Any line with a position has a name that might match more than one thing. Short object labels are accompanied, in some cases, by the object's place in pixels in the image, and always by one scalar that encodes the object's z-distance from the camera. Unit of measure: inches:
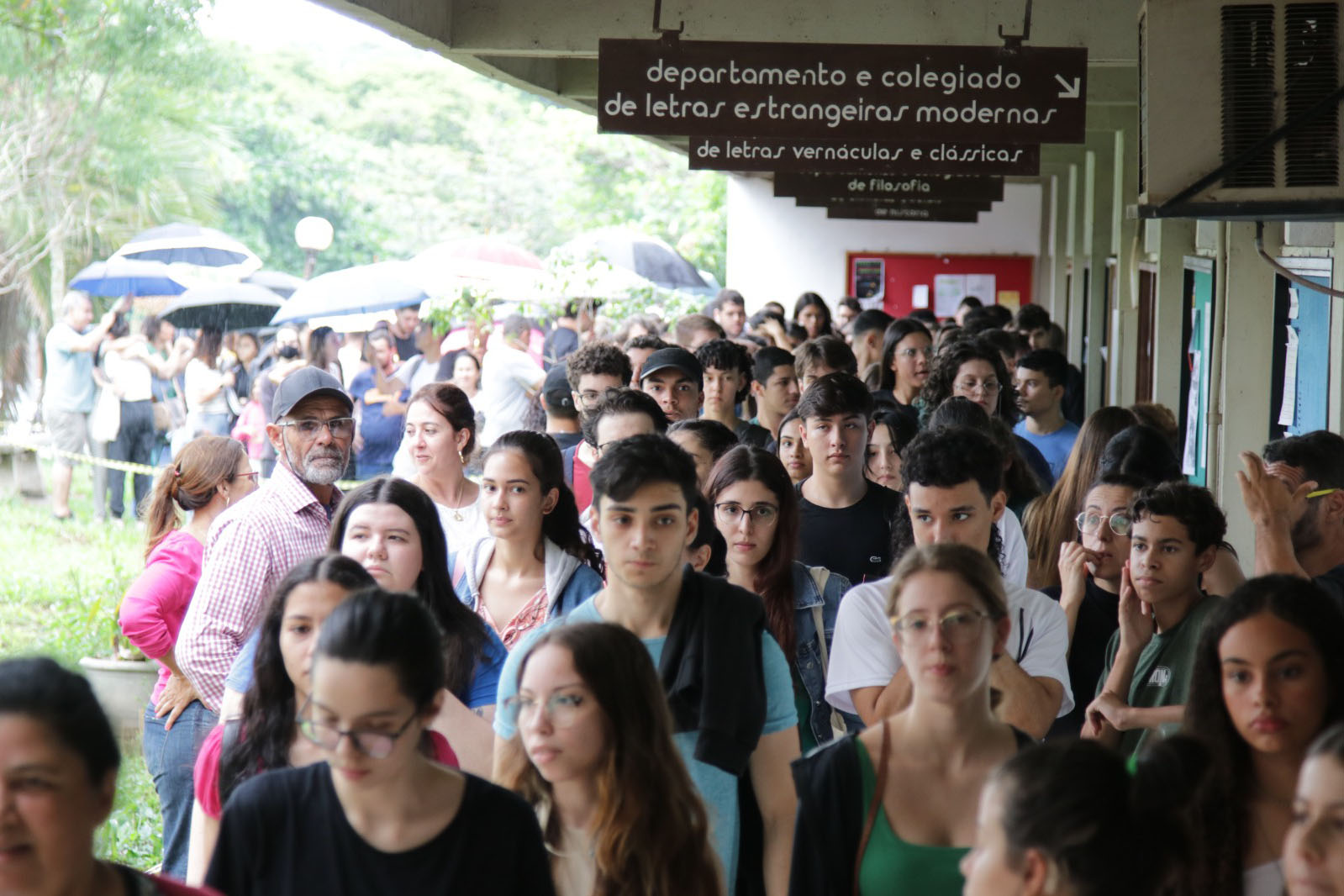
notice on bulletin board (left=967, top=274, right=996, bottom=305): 957.2
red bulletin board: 954.7
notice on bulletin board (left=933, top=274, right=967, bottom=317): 956.0
